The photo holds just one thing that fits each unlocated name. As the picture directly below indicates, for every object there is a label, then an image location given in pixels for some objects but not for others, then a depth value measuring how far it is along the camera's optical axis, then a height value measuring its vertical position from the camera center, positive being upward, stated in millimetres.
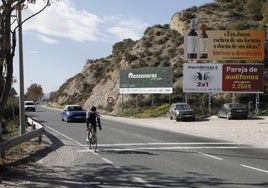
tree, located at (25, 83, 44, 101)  154875 +2853
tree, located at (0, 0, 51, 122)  12336 +1525
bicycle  17997 -1489
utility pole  20625 +772
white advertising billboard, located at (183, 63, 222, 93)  45125 +1988
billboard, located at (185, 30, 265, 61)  46188 +5258
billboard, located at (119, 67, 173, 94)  52250 +2174
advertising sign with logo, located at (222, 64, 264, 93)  44906 +1966
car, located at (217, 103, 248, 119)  39500 -1027
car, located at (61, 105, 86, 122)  38812 -1125
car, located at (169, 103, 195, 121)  40312 -1088
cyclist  18547 -740
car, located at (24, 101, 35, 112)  69762 -773
